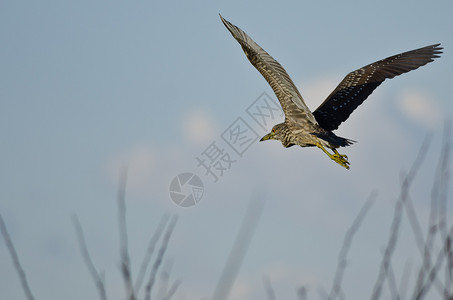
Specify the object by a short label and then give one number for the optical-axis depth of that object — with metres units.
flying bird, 19.44
